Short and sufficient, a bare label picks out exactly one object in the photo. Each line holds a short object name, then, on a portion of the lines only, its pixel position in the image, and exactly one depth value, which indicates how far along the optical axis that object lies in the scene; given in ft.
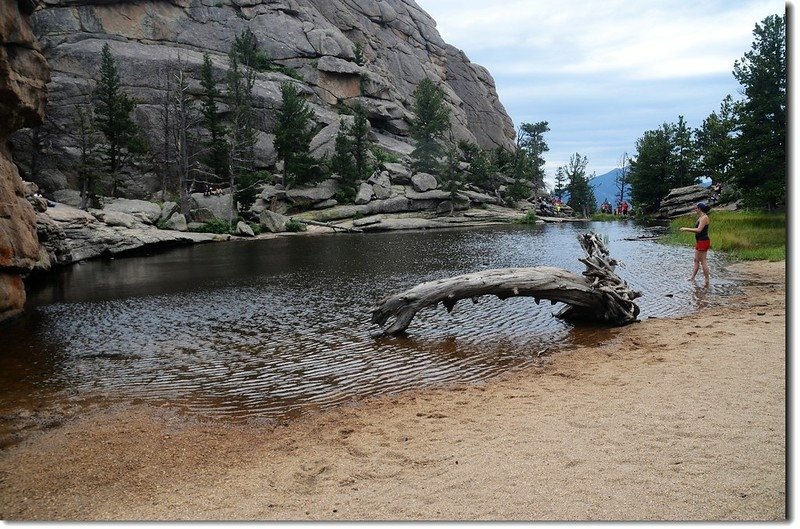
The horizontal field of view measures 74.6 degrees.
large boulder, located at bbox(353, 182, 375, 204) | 180.45
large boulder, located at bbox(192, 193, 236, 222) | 155.74
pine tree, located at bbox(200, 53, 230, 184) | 173.58
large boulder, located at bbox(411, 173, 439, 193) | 194.59
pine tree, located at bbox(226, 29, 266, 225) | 163.02
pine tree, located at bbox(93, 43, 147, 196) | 156.56
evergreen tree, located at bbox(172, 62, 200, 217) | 157.07
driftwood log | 37.65
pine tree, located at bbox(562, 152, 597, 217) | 255.50
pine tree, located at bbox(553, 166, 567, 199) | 281.33
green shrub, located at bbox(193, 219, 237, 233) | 144.36
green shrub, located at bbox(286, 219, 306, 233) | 151.74
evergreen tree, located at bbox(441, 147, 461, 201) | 187.11
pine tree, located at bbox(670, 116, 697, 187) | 188.42
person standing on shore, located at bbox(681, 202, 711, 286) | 49.55
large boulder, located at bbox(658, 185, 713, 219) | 165.58
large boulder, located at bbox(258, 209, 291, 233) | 152.56
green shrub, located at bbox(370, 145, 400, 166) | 210.34
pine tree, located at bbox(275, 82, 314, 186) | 176.59
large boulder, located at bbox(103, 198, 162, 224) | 143.43
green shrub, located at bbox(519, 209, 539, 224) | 182.42
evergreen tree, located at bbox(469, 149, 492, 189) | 209.97
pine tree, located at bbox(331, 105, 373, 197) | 186.19
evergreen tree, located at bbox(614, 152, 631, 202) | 273.23
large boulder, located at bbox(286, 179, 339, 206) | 177.99
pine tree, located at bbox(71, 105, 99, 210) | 138.21
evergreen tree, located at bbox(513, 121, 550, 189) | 231.67
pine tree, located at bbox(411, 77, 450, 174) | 206.28
